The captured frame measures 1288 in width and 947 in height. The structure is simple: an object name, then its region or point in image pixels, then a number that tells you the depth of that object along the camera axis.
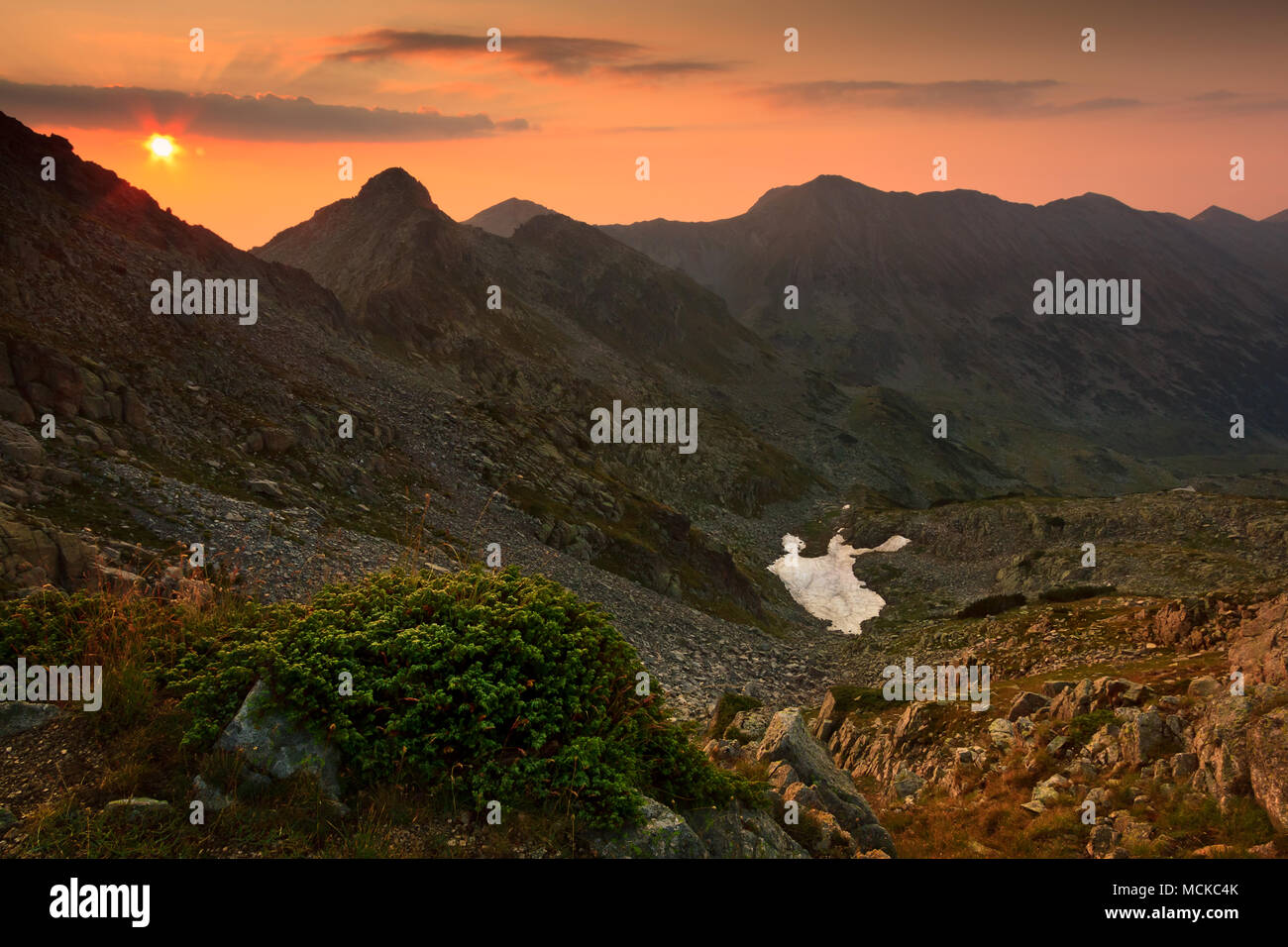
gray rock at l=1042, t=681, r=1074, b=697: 19.58
